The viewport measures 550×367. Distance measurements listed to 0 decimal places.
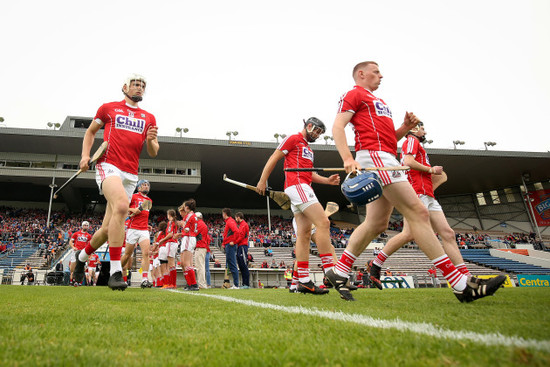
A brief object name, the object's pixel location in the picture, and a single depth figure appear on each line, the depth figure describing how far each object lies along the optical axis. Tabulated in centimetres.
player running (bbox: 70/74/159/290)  406
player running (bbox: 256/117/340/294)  496
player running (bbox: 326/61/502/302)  327
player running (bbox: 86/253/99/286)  1180
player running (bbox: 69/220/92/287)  1029
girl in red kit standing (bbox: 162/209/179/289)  919
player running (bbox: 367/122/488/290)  455
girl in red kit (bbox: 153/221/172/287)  965
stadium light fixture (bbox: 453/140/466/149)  3544
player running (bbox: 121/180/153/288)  756
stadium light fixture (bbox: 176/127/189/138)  3249
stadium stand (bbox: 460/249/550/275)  2538
